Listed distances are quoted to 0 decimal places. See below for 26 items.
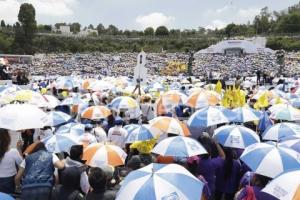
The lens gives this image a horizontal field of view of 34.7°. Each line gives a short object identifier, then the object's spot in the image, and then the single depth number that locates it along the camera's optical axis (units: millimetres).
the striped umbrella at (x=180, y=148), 6215
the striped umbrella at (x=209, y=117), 9023
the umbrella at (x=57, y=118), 9617
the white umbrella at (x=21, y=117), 6945
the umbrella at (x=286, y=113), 9930
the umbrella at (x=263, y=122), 10188
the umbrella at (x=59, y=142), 6984
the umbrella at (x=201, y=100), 11961
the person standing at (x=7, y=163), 5652
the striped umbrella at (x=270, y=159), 5367
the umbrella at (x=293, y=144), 6448
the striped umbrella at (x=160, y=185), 4077
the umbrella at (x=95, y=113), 10797
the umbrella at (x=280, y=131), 7980
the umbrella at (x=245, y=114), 9780
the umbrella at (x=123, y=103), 12133
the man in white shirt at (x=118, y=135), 8727
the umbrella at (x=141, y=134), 7960
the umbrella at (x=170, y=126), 8297
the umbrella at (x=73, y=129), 8385
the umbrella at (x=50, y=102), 12323
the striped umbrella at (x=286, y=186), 3960
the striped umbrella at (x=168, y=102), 12496
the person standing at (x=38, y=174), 5297
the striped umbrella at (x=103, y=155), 6430
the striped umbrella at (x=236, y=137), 7309
